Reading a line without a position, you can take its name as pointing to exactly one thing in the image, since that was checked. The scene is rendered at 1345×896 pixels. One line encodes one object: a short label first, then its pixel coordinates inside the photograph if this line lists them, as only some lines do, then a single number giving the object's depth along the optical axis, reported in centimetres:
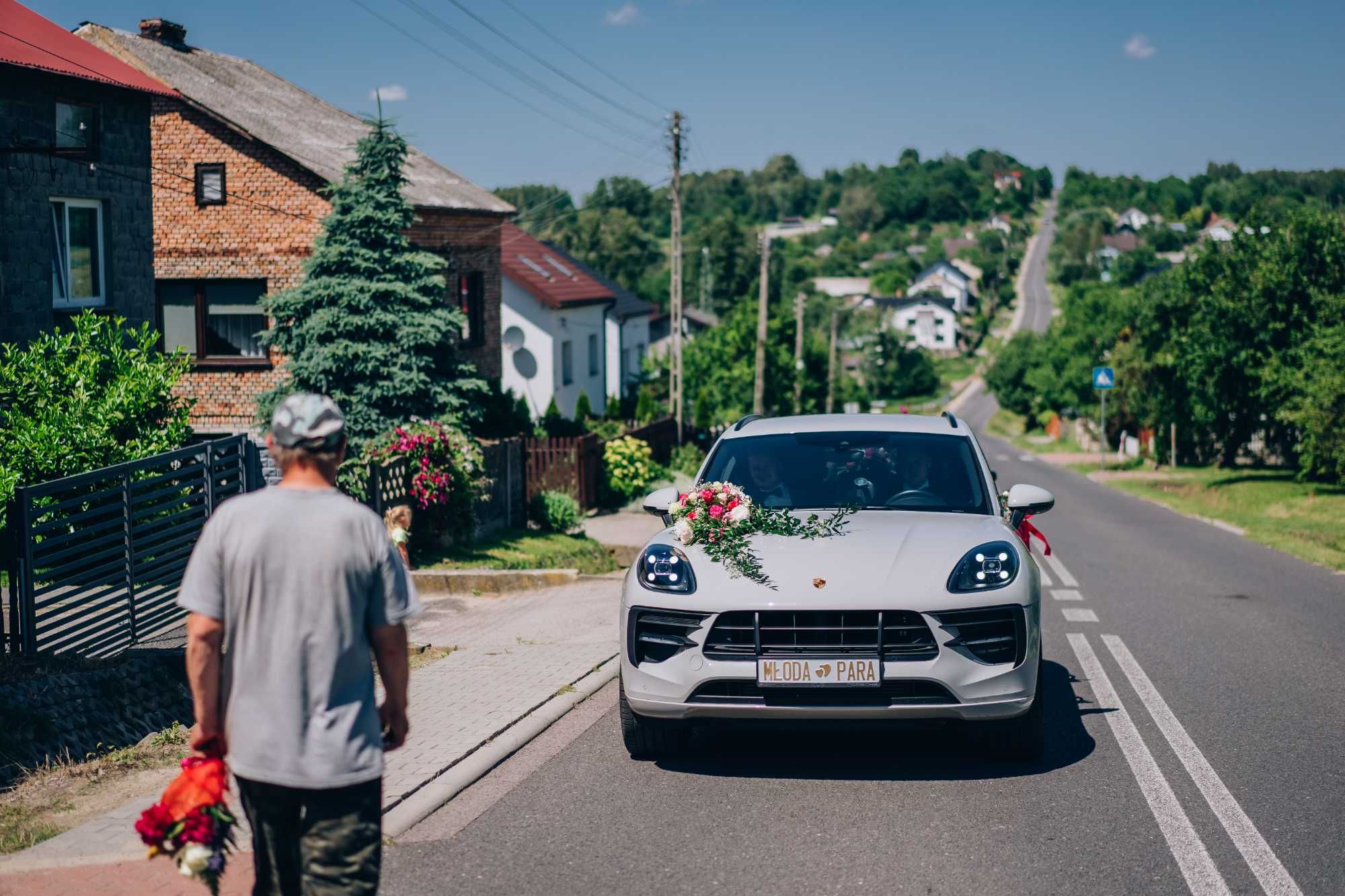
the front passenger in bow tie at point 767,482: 754
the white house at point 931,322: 16012
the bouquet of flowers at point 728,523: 650
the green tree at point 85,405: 998
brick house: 2519
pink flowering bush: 1527
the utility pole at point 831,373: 6992
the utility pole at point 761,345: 4306
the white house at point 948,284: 18138
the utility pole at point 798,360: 5878
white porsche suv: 600
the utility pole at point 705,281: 10806
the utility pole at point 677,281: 3120
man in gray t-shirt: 334
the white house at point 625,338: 4878
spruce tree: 2133
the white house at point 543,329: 4091
